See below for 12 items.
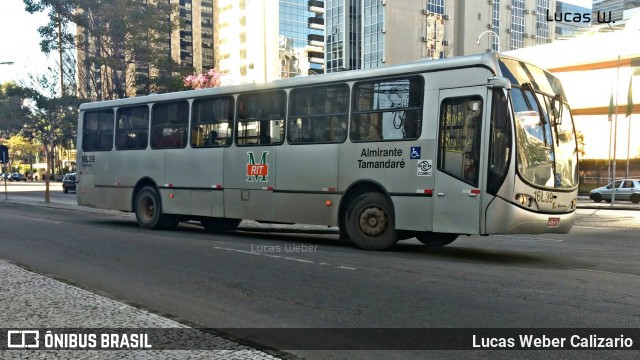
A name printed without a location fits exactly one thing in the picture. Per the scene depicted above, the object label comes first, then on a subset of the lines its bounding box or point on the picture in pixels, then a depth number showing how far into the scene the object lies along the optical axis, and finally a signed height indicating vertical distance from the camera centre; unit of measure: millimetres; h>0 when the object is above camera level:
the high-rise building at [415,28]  75062 +19202
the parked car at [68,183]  43759 -1581
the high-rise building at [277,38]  100938 +23078
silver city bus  9016 +224
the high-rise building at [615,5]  91188 +27570
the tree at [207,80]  53022 +8229
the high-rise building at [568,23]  115231 +30252
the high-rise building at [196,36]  119750 +27191
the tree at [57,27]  35188 +8709
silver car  33688 -1630
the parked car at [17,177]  95688 -2517
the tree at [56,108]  39750 +4174
